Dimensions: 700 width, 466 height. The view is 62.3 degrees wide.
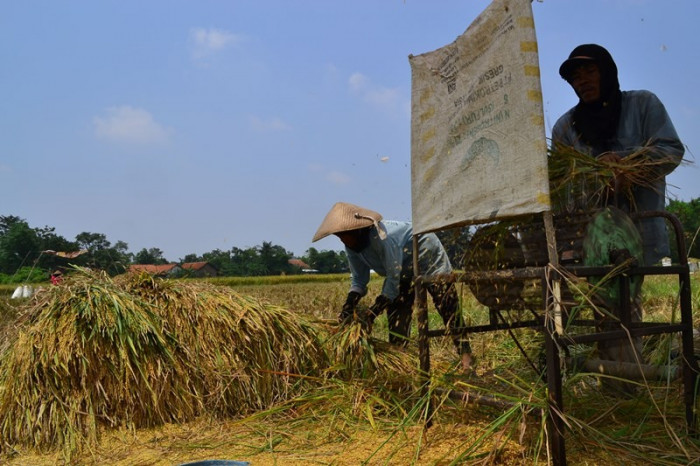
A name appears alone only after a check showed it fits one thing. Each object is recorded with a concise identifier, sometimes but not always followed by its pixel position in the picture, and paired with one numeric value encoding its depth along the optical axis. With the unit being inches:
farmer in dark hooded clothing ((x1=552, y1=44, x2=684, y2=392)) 114.5
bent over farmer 161.5
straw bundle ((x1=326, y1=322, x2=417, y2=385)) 148.9
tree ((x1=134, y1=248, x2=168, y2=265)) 1158.6
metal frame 85.0
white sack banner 91.9
